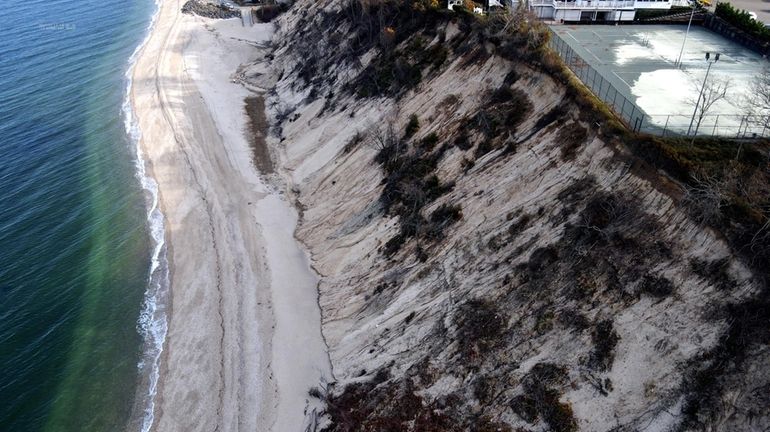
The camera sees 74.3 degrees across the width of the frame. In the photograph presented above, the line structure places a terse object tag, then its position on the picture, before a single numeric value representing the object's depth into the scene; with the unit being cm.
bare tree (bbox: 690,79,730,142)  3051
